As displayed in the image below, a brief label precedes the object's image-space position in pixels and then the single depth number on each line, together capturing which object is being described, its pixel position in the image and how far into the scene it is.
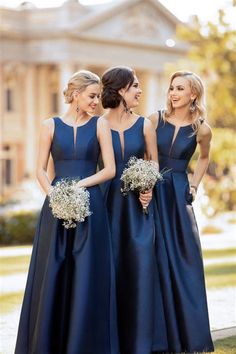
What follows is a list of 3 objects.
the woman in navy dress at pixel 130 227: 9.72
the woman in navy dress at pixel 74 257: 9.29
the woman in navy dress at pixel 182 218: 10.16
